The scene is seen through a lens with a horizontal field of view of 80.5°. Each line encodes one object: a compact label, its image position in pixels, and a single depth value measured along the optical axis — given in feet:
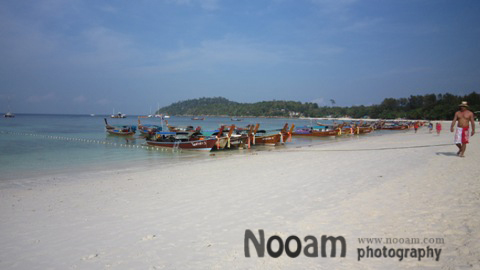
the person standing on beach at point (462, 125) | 33.76
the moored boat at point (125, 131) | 117.23
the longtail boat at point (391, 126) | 184.26
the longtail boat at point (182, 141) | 72.23
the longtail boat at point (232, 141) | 72.54
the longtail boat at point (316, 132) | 123.24
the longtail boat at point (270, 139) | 86.63
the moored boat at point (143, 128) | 121.41
